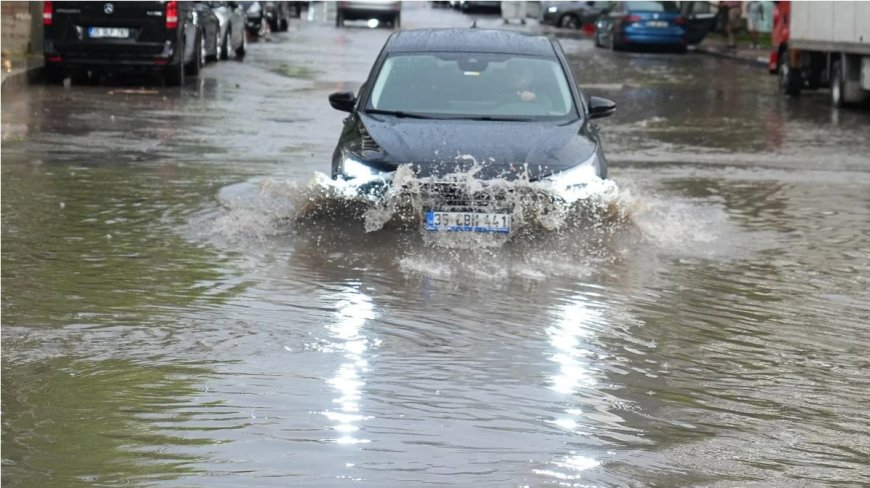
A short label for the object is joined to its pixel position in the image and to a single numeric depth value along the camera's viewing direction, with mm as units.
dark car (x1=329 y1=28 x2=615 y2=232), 10969
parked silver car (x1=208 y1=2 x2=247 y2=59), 33312
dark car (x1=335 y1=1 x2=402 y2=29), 55594
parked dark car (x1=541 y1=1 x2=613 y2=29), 62625
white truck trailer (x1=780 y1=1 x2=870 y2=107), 25094
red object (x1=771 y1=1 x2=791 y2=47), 30625
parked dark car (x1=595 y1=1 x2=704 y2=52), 44062
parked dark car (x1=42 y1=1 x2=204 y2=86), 25500
